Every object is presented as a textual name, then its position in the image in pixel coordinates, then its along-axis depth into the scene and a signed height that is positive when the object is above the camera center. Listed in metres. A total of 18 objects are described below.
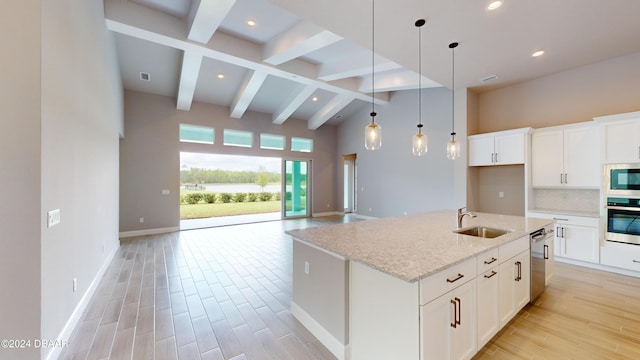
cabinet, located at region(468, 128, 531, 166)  4.49 +0.65
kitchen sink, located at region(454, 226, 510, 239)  2.62 -0.59
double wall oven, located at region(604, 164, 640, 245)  3.40 -0.33
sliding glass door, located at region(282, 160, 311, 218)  8.55 -0.30
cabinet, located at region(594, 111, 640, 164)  3.38 +0.62
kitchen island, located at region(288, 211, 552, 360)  1.42 -0.77
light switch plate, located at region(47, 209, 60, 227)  1.84 -0.30
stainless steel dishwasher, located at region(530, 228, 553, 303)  2.59 -0.91
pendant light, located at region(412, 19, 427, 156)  2.88 +0.49
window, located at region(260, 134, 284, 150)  8.07 +1.35
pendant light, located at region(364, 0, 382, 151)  2.68 +0.51
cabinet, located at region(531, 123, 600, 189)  3.86 +0.41
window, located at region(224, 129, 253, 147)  7.39 +1.35
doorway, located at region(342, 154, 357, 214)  10.31 -0.18
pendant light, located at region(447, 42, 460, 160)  3.28 +0.51
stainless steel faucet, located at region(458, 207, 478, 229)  2.65 -0.39
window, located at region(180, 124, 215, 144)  6.74 +1.35
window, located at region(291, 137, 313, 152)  8.76 +1.35
